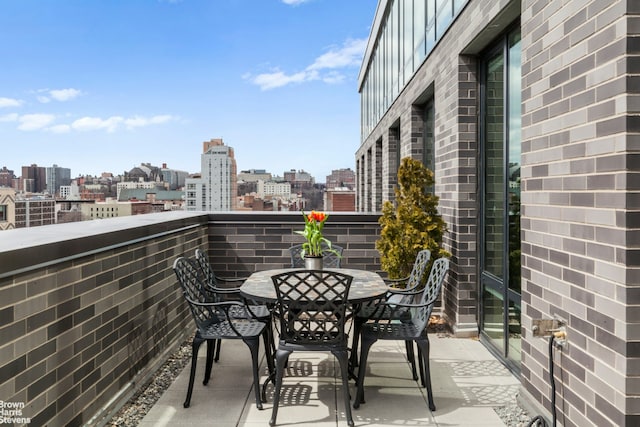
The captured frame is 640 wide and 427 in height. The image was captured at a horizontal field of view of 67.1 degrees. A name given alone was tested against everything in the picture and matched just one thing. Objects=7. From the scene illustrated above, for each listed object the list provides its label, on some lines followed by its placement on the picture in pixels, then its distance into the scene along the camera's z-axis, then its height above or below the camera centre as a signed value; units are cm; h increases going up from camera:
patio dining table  315 -62
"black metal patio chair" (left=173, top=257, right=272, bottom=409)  321 -89
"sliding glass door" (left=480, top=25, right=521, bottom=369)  383 +2
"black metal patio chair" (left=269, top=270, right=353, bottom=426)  294 -79
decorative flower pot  384 -48
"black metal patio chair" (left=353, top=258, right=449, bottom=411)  321 -90
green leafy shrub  492 -25
